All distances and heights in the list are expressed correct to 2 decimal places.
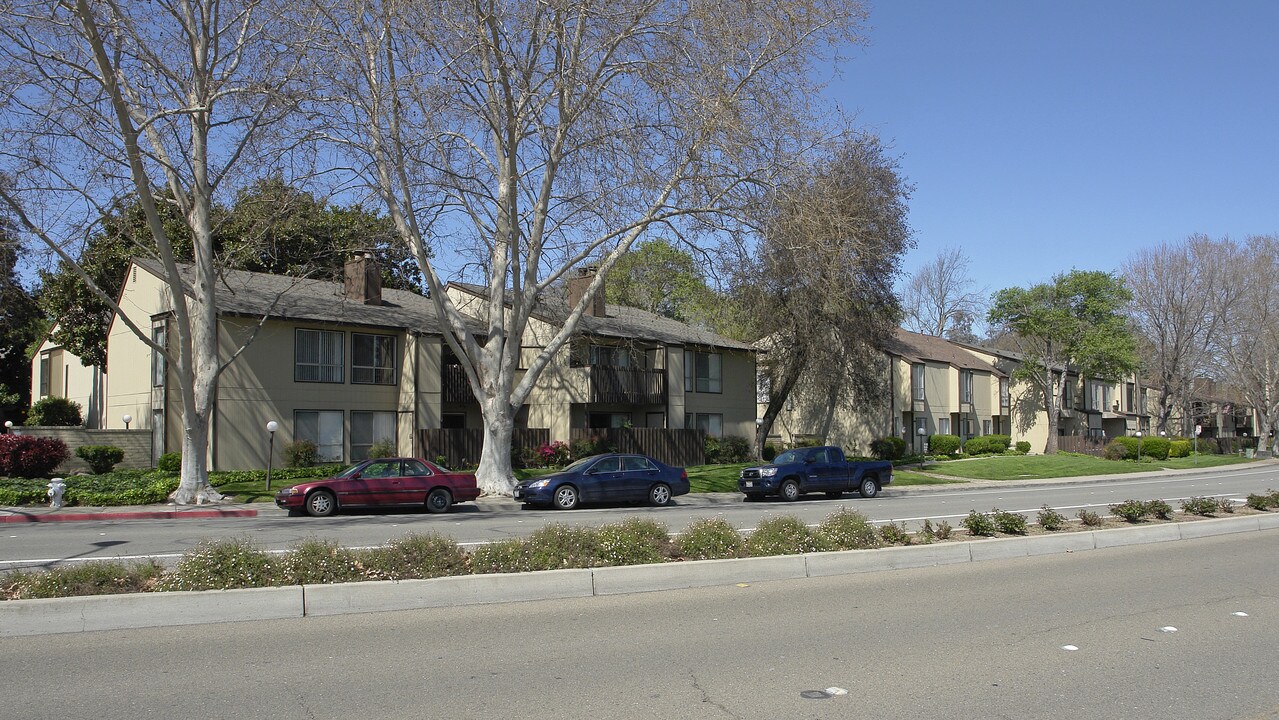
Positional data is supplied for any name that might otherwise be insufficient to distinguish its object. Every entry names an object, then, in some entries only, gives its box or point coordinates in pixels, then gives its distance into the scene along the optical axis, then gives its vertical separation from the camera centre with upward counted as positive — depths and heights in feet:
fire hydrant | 65.10 -4.92
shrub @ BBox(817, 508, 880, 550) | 37.93 -4.72
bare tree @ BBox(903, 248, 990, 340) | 267.59 +28.96
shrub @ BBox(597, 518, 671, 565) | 33.60 -4.60
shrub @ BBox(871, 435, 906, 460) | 157.28 -5.24
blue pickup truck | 81.92 -5.17
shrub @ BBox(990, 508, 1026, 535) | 44.01 -4.98
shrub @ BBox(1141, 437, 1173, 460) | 177.06 -6.09
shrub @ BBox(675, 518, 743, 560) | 35.37 -4.72
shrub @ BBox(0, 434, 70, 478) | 85.40 -3.11
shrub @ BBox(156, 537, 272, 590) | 27.81 -4.50
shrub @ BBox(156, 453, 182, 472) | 89.86 -3.98
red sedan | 64.85 -4.88
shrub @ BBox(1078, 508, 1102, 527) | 47.52 -5.19
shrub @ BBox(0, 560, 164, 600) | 26.81 -4.68
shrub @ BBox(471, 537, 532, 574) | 31.42 -4.71
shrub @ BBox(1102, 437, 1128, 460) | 176.04 -6.63
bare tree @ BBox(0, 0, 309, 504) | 63.10 +21.20
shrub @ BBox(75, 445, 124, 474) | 93.15 -3.60
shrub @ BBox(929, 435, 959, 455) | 179.93 -5.11
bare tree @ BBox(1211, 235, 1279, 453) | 192.75 +17.71
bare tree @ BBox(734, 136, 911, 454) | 117.70 +14.05
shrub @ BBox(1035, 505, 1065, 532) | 46.19 -5.13
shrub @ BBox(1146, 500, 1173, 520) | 51.01 -5.10
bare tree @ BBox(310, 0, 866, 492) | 70.59 +22.56
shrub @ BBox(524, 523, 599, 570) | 32.14 -4.54
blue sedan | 71.20 -5.01
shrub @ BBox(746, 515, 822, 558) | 36.04 -4.77
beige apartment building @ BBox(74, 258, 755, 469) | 96.17 +5.48
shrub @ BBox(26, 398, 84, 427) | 116.88 +1.08
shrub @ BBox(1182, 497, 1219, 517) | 54.08 -5.28
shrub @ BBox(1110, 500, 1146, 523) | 49.80 -5.03
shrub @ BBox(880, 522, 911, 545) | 39.73 -5.01
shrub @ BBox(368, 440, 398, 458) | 102.75 -3.20
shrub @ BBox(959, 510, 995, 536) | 43.55 -5.01
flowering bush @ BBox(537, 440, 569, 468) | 112.47 -4.22
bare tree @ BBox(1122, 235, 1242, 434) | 190.49 +22.07
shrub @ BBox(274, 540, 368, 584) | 29.22 -4.62
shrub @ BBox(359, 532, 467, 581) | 30.27 -4.59
